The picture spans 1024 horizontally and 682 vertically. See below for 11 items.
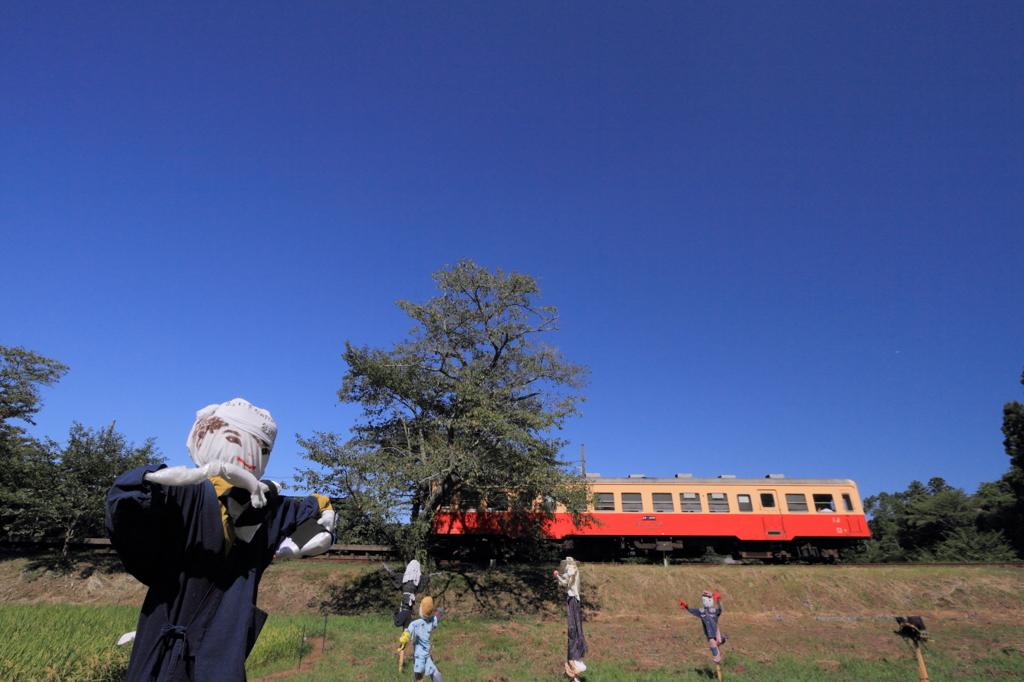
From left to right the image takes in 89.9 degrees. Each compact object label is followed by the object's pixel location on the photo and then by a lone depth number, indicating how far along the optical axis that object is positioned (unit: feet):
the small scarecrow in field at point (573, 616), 25.72
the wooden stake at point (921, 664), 20.95
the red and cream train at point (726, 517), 58.54
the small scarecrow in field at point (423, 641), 21.30
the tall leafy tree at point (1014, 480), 68.64
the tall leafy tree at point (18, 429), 57.47
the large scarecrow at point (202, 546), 6.39
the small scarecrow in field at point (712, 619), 27.94
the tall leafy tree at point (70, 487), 54.75
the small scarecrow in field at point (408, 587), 28.43
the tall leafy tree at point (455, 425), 45.42
